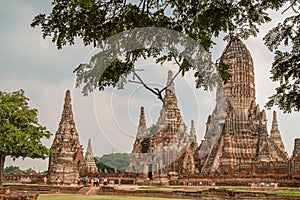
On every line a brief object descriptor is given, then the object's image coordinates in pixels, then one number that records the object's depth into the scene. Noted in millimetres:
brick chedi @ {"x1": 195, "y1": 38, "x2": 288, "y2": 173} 47613
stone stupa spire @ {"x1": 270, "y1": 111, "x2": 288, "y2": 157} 55469
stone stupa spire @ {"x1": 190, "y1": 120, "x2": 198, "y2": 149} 56469
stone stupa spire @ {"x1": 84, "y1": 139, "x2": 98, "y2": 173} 53156
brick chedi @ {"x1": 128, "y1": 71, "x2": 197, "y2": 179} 41375
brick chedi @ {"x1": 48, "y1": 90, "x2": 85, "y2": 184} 35594
